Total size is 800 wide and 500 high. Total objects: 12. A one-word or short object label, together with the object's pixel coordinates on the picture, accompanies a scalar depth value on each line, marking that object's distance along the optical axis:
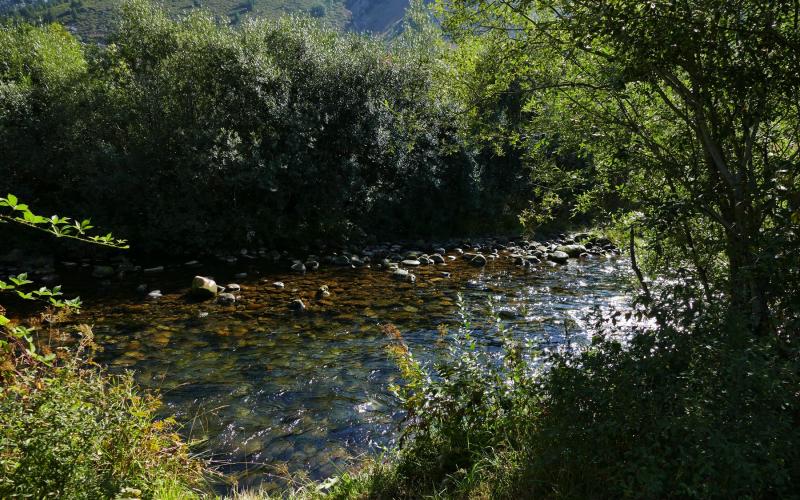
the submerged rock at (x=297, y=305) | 12.01
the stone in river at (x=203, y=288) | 12.67
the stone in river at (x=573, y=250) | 19.31
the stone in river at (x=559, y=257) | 18.16
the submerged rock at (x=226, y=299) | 12.35
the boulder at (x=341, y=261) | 17.03
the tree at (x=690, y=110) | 3.33
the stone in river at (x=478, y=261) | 17.64
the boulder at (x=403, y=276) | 15.04
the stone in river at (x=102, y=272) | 14.45
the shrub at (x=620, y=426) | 2.55
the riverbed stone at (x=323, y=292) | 13.18
